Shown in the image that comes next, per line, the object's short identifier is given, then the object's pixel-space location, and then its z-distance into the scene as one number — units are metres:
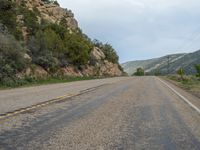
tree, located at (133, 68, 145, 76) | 188.27
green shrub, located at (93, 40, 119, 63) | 118.49
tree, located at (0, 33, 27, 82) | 32.38
